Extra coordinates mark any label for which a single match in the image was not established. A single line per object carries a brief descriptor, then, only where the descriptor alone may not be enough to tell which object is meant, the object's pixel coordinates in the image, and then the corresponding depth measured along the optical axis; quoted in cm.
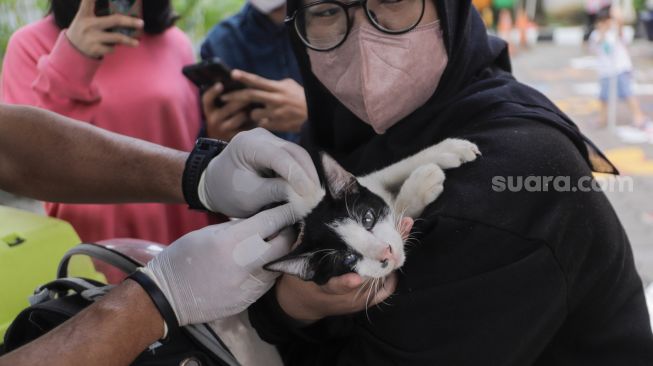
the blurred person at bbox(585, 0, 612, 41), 1047
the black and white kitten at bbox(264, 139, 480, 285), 129
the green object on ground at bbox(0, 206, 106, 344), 162
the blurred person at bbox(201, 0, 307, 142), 236
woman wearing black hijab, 124
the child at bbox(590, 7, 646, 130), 690
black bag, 136
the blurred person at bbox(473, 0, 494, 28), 1188
